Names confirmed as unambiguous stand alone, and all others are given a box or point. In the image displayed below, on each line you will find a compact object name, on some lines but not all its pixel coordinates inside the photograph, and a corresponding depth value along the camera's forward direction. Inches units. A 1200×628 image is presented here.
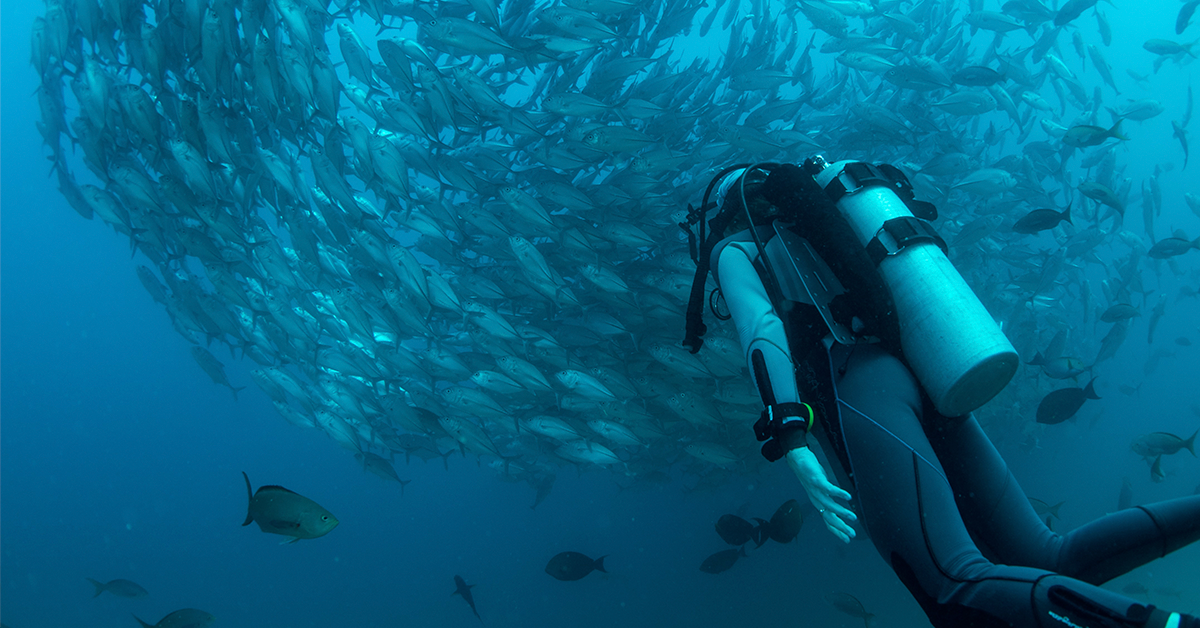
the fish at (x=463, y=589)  303.0
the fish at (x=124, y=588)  321.0
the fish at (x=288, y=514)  142.2
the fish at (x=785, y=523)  232.4
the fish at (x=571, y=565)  281.1
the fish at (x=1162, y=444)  235.5
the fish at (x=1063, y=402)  208.2
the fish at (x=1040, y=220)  206.1
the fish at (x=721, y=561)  294.3
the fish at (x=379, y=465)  289.0
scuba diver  58.5
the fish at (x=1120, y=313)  253.8
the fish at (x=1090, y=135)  216.4
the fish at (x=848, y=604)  259.5
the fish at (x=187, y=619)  236.4
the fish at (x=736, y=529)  247.9
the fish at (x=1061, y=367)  213.5
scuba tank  70.7
